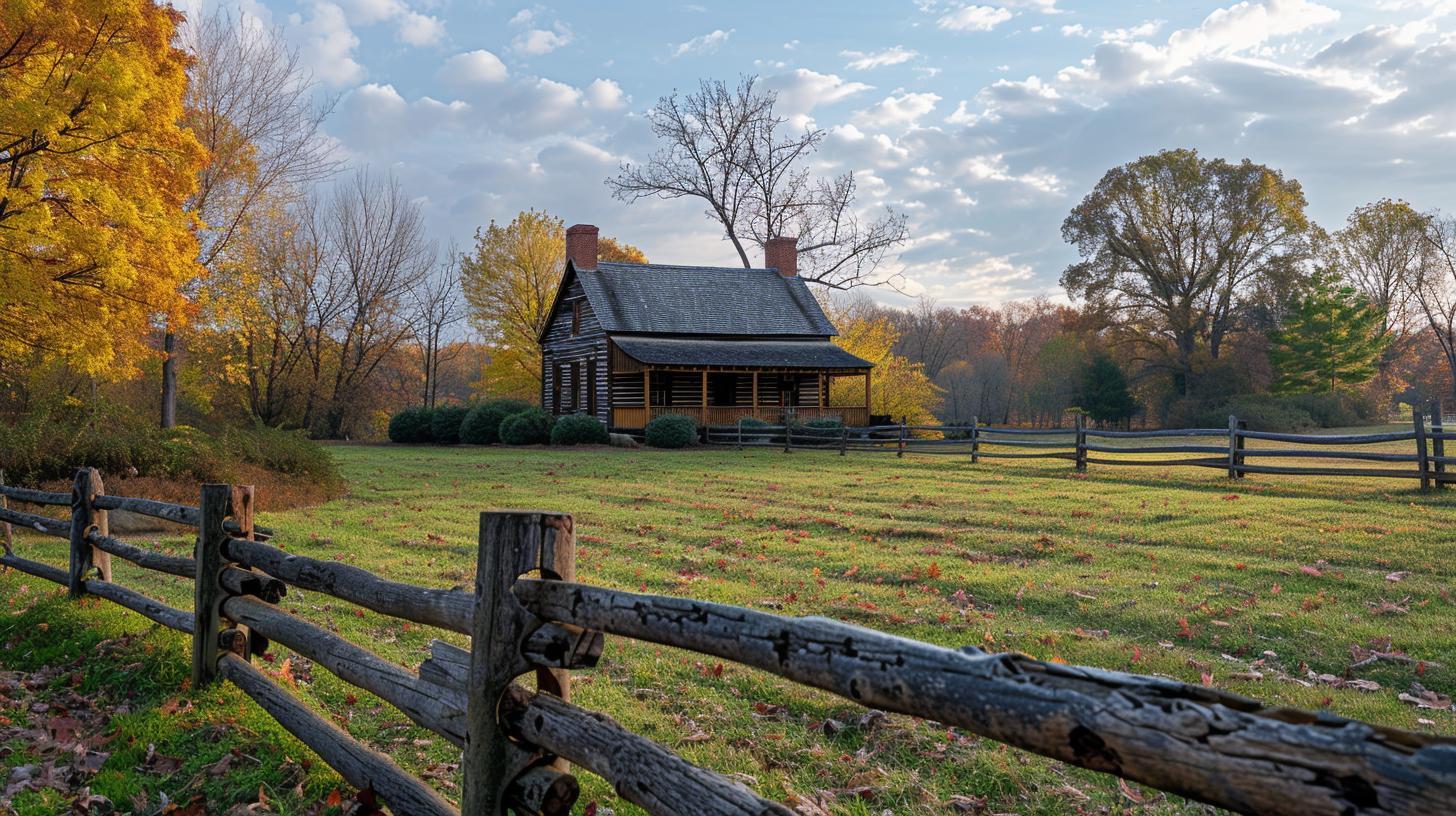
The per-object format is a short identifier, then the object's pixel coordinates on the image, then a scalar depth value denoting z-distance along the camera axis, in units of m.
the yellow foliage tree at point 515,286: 45.56
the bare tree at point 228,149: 26.12
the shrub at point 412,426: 36.69
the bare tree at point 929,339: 75.38
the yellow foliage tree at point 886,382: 40.53
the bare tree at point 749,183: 45.56
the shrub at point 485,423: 34.66
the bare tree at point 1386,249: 53.88
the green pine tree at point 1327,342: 45.91
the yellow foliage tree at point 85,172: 13.34
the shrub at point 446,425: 35.91
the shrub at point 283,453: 14.95
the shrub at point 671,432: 31.06
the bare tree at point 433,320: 47.75
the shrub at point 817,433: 30.23
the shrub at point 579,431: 32.44
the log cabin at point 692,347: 34.50
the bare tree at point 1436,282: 53.47
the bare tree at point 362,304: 41.03
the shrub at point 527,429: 33.28
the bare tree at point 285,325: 37.88
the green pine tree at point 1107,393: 51.31
